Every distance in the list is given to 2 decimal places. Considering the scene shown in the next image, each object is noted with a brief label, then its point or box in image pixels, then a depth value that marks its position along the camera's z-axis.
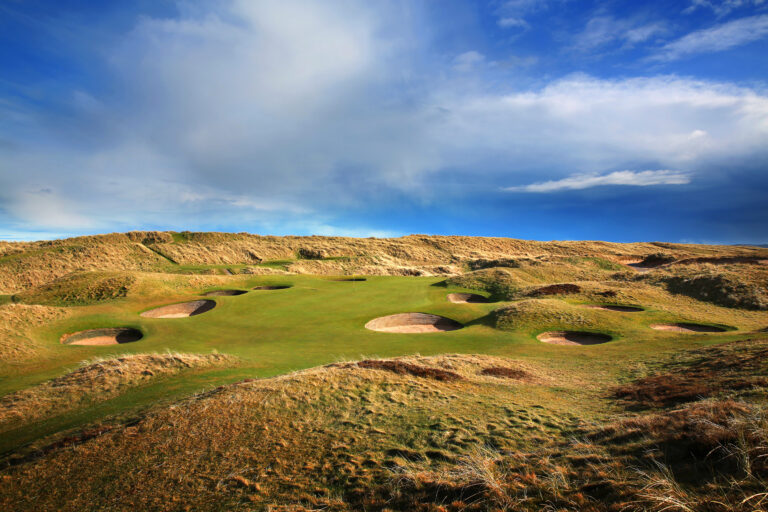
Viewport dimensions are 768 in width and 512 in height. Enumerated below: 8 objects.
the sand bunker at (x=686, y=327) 20.17
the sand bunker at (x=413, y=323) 23.16
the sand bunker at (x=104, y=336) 20.98
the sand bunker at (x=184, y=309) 27.06
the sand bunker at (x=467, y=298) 30.66
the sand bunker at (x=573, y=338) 19.25
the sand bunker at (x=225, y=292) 32.28
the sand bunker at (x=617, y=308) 24.19
